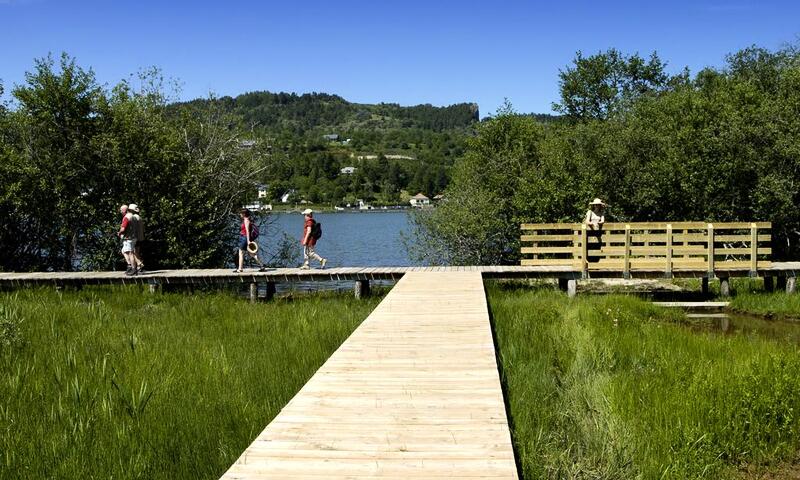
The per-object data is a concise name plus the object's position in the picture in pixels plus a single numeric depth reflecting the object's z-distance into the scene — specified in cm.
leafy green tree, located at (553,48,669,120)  5147
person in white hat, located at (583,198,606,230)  1622
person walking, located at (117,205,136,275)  1508
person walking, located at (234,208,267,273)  1523
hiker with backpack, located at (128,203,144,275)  1522
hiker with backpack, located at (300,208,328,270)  1606
